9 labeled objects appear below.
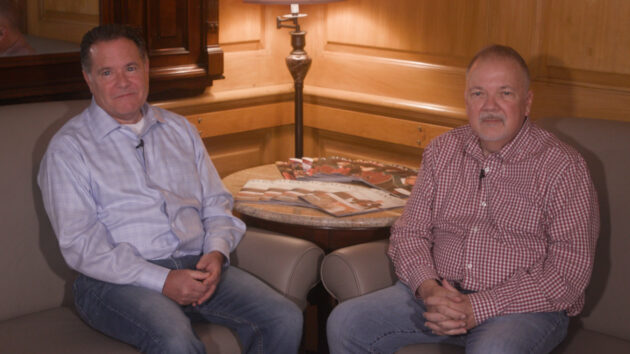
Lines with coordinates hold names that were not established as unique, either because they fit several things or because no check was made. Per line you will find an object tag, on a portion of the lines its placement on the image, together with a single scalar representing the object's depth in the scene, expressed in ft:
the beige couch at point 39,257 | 6.98
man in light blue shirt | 6.72
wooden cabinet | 8.70
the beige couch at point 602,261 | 7.04
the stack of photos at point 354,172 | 9.00
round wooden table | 7.93
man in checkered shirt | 6.47
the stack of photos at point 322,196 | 8.20
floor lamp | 10.34
